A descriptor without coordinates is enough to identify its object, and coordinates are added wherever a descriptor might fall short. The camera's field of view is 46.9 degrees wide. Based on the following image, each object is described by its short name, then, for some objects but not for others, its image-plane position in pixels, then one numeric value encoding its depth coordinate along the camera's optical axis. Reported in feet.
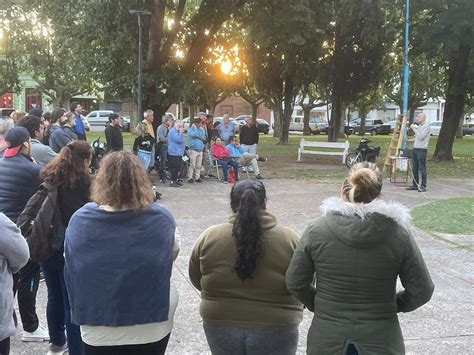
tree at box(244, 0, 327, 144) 55.26
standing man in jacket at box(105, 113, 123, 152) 36.68
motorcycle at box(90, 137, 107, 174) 44.48
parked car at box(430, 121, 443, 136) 172.70
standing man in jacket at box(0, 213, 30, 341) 9.40
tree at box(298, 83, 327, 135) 144.65
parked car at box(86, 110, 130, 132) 144.02
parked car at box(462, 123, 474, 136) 183.32
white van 170.50
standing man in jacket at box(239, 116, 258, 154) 51.65
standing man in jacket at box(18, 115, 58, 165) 18.25
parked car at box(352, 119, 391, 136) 178.50
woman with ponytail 9.18
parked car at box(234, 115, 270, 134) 160.39
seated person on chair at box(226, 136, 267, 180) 47.83
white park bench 65.62
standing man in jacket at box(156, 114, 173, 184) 45.09
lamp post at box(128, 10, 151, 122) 51.64
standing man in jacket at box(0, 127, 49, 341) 14.40
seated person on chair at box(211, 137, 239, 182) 47.03
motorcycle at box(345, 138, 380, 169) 58.13
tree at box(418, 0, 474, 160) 57.67
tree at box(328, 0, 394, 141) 76.74
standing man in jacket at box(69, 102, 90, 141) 35.29
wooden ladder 53.49
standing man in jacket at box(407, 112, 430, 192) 41.93
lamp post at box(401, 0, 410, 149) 57.77
